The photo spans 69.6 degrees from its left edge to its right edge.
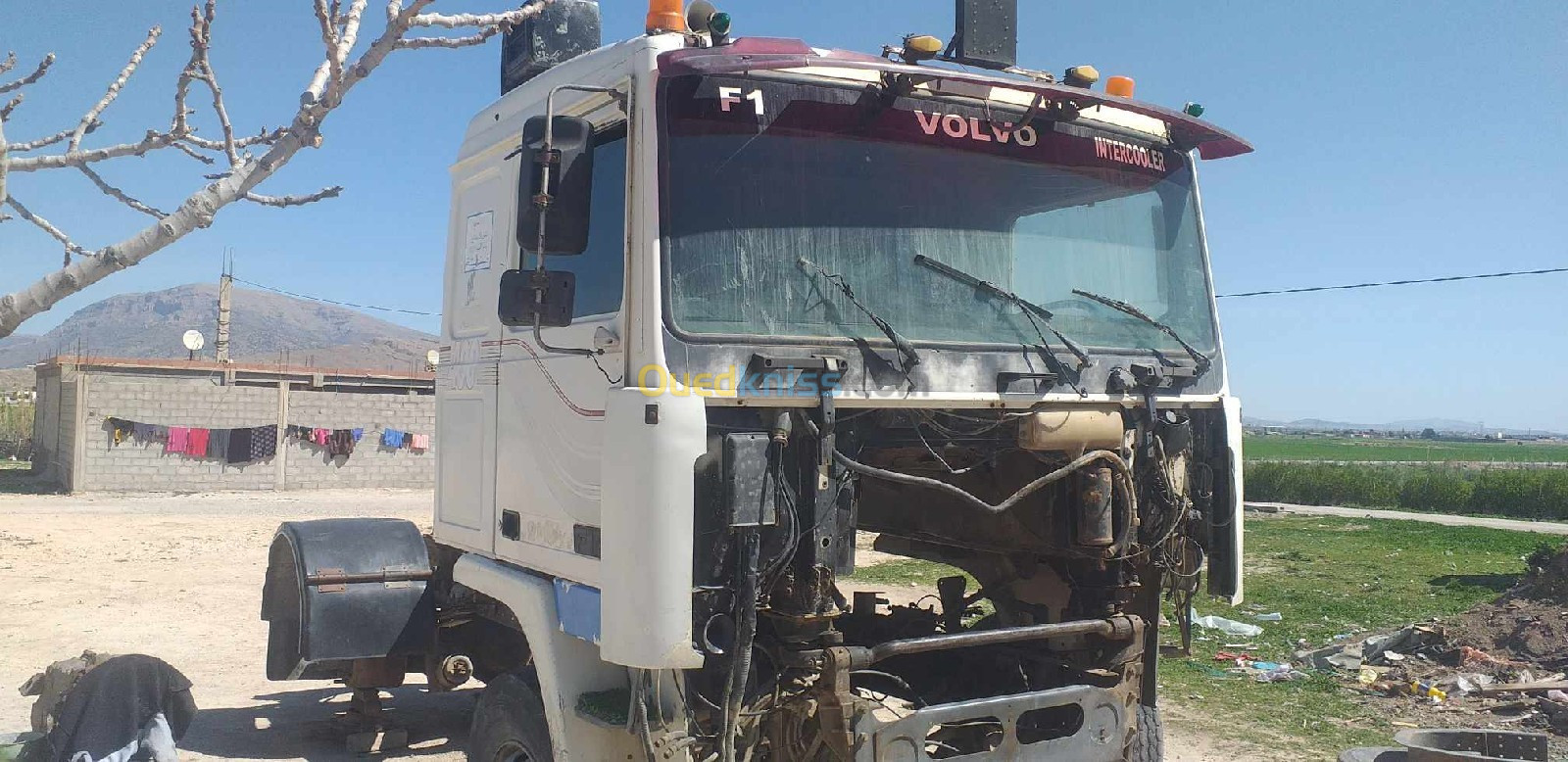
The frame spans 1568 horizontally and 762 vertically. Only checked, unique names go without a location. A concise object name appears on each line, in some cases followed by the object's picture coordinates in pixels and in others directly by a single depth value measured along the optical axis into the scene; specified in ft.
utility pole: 131.96
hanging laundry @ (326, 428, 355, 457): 85.92
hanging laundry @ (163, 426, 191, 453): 79.41
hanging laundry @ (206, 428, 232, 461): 81.00
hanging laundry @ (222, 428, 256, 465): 81.71
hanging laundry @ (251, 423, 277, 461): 82.53
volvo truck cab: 10.75
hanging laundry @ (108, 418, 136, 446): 77.66
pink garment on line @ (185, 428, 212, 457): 80.12
